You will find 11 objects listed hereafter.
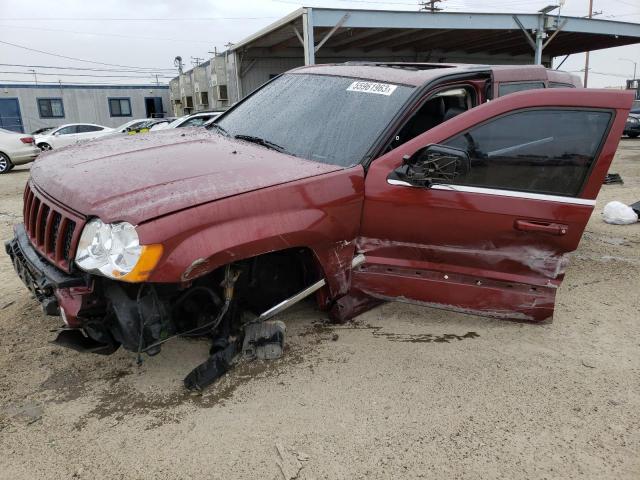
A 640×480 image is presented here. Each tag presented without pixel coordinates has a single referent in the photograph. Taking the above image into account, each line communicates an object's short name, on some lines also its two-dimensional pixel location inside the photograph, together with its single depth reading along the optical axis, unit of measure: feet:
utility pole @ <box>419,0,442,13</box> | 114.32
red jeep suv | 7.93
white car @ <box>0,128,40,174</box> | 45.09
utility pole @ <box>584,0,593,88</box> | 134.04
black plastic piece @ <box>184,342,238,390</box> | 8.75
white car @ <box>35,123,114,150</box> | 59.31
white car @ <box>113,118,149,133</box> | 57.69
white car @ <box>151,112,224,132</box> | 39.68
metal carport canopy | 49.62
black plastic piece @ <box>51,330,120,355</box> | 8.11
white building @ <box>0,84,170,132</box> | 116.37
